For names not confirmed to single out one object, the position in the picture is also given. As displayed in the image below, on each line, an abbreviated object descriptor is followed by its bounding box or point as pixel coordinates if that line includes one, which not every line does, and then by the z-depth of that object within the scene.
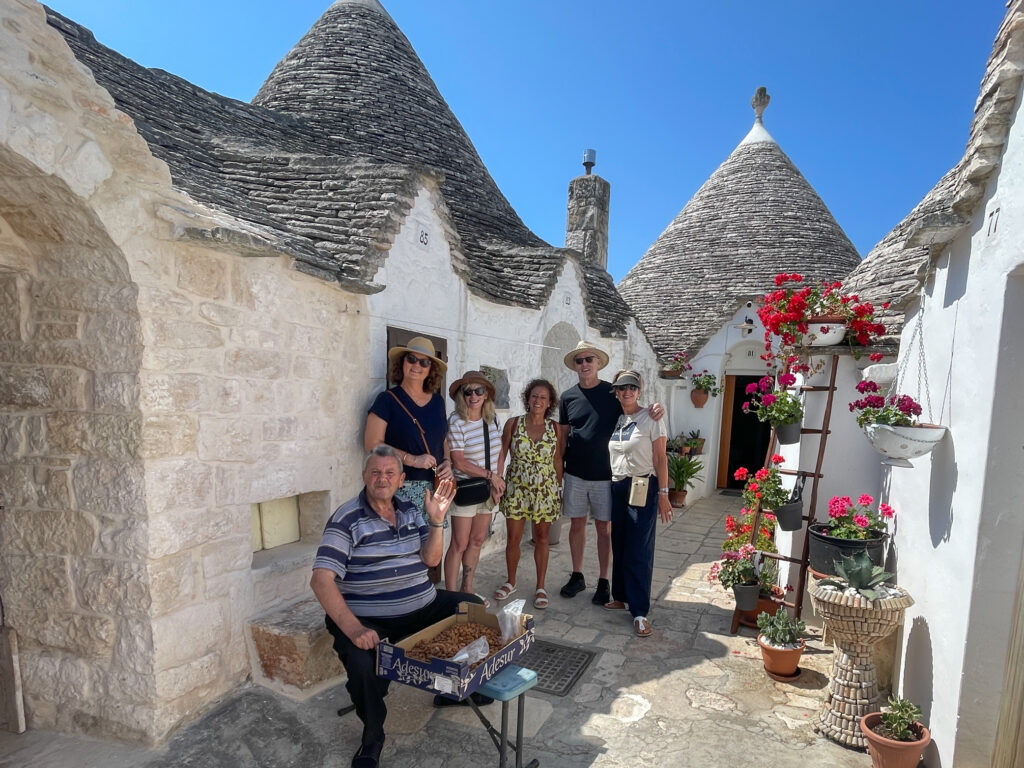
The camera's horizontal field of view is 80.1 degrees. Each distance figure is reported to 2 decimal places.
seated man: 2.81
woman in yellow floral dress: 4.59
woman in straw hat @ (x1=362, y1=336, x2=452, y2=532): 3.88
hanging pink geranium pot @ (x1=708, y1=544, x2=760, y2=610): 4.36
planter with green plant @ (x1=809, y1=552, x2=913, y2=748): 3.11
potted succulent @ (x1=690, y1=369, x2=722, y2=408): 10.66
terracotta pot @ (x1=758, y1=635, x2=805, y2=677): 3.71
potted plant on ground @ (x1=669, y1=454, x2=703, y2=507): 9.42
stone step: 3.28
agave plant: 3.26
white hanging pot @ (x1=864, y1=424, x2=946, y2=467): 2.91
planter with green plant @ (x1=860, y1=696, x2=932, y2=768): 2.74
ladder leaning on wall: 4.34
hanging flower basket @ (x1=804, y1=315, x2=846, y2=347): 4.29
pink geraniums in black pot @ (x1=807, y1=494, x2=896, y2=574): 3.67
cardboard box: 2.51
